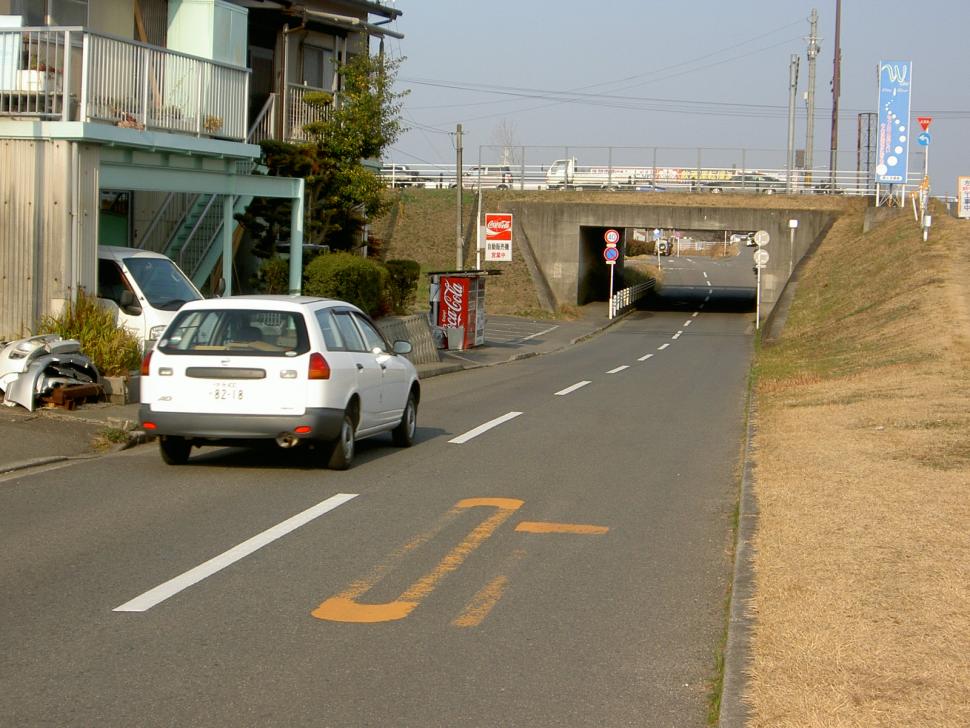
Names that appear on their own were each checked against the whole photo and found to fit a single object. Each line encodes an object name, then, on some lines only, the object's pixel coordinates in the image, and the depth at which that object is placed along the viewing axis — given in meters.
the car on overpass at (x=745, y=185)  56.53
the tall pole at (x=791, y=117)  56.94
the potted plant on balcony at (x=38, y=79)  15.86
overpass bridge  52.50
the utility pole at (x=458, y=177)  41.94
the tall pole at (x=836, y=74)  61.08
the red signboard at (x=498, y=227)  38.97
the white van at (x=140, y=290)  16.83
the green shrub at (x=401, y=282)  27.30
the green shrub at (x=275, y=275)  22.53
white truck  58.00
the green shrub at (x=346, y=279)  22.88
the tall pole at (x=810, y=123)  58.19
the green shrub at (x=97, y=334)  15.12
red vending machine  31.69
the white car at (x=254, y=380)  10.49
